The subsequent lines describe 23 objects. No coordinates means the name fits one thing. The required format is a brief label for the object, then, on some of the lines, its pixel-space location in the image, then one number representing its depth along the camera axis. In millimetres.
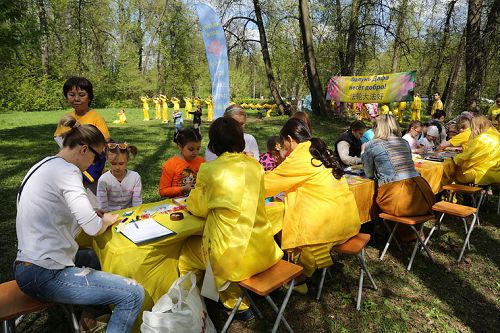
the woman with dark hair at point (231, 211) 2188
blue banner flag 7730
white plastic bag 1987
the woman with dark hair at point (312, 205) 2758
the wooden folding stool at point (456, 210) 3684
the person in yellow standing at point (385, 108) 14905
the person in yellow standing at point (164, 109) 18500
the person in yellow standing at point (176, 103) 17358
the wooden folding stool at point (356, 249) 2771
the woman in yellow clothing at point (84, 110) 3236
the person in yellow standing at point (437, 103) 12777
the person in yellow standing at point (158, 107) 20062
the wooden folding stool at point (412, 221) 3361
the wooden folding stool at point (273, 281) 2146
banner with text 11039
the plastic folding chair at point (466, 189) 4434
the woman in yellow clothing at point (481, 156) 4594
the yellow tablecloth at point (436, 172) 4512
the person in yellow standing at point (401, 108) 17148
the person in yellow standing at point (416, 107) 15003
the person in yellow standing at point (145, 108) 19455
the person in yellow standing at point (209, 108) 21270
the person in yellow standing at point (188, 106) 20944
